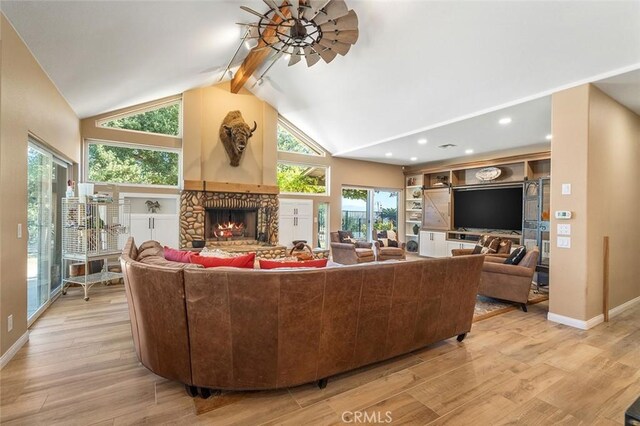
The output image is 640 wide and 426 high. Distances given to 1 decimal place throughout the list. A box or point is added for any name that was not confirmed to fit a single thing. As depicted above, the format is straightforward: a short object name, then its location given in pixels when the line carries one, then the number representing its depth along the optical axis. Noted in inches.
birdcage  174.1
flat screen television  276.8
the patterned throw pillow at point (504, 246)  212.5
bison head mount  261.9
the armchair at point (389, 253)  264.1
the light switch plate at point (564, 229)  141.8
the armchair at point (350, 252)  249.8
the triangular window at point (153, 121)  238.5
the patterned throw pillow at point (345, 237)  280.5
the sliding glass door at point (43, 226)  137.2
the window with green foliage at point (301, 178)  310.3
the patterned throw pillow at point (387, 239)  279.4
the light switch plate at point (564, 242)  142.0
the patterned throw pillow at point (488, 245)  210.7
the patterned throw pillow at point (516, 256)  166.1
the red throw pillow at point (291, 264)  93.7
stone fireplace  253.6
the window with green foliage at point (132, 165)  233.3
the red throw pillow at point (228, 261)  97.5
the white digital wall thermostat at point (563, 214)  140.9
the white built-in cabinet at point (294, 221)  300.2
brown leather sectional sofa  76.6
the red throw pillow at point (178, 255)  106.5
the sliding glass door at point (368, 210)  353.7
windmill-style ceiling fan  120.7
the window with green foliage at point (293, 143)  307.3
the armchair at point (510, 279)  155.5
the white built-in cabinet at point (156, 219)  237.8
